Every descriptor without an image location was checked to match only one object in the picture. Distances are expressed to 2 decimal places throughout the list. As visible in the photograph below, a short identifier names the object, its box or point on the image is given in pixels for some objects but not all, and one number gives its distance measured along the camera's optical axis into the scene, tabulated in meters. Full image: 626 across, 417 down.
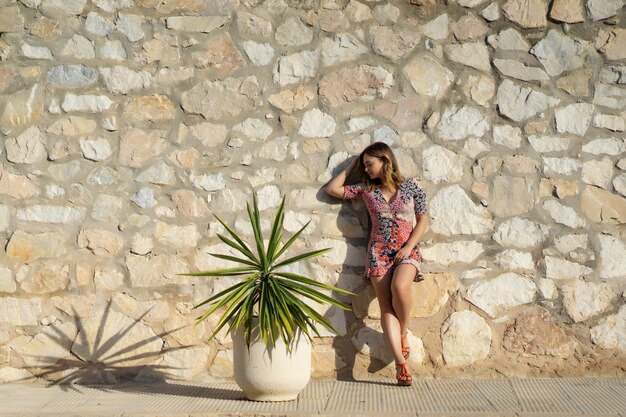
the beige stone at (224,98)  5.34
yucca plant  4.52
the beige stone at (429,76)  5.29
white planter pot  4.55
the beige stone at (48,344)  5.31
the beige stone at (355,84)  5.30
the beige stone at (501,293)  5.15
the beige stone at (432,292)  5.16
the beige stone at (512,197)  5.20
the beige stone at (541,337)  5.12
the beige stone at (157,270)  5.27
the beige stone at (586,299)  5.13
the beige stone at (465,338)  5.15
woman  4.98
